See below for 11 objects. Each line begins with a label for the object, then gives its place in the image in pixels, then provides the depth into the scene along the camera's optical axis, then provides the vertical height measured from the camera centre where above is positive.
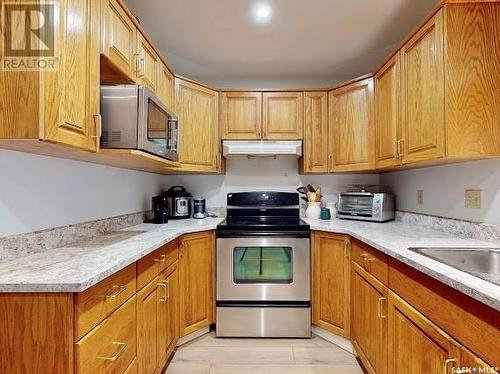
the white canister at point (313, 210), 3.01 -0.16
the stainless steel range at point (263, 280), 2.51 -0.70
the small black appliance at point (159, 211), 2.62 -0.15
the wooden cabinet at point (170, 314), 1.97 -0.81
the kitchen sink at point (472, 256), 1.46 -0.29
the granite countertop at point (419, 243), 0.93 -0.26
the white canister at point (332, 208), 3.04 -0.15
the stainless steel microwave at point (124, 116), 1.52 +0.37
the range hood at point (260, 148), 2.93 +0.41
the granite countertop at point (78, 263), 0.98 -0.28
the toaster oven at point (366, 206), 2.66 -0.11
